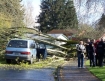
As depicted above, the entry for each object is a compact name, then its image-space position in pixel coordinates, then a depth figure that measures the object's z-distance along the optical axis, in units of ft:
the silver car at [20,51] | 48.34
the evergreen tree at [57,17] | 159.16
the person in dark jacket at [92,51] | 43.49
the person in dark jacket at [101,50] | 42.94
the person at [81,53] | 43.60
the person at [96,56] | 44.60
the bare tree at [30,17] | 140.23
